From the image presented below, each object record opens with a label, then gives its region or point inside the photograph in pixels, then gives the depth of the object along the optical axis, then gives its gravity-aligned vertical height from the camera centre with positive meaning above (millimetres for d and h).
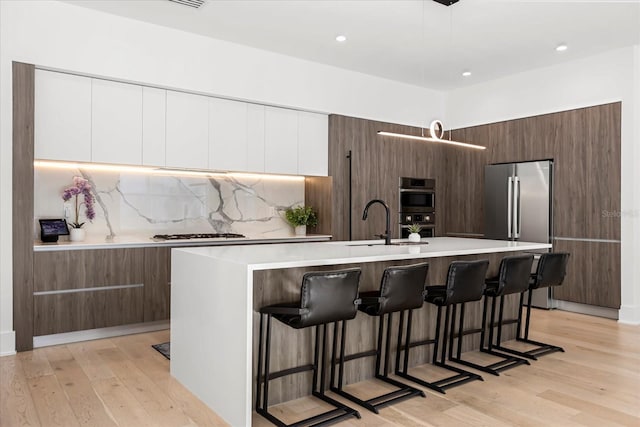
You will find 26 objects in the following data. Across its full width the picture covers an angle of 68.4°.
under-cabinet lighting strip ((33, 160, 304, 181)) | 4465 +475
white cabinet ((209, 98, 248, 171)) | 4953 +858
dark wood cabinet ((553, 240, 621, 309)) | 5125 -663
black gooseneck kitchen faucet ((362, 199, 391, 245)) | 3817 -182
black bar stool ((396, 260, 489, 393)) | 3271 -572
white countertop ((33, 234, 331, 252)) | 4008 -265
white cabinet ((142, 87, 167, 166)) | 4531 +868
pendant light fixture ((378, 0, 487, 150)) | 4383 +814
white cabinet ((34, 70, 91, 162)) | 4000 +852
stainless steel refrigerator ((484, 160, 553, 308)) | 5699 +148
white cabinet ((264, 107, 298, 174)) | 5340 +857
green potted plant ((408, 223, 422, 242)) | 4059 -174
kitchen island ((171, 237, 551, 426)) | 2523 -596
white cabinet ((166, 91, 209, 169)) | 4691 +854
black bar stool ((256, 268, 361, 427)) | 2531 -534
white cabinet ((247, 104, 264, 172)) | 5203 +858
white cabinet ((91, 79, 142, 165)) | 4273 +853
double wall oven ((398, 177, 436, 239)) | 6477 +143
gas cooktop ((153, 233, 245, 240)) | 4665 -222
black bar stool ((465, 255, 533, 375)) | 3631 -552
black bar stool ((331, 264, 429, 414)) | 2889 -551
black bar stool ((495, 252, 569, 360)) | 3996 -531
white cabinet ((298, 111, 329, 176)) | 5605 +859
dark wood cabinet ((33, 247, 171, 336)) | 3930 -652
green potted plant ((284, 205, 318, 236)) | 5777 -40
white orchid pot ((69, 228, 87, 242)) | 4328 -185
